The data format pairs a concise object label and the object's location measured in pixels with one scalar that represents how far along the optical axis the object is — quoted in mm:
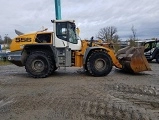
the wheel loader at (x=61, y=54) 5105
